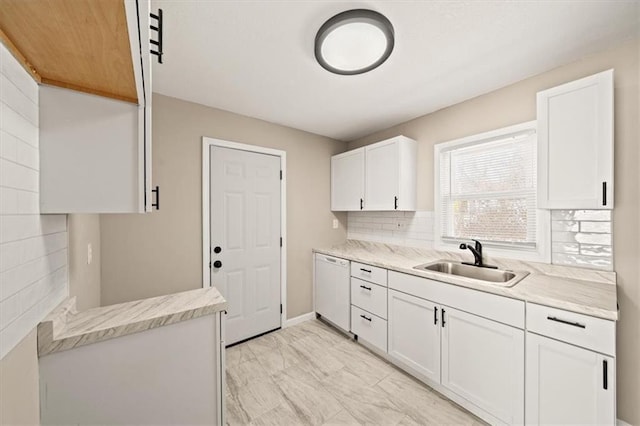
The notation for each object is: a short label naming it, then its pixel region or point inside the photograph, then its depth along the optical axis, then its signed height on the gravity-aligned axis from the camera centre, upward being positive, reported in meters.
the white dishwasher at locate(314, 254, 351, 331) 2.81 -0.95
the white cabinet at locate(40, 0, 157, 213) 0.97 +0.25
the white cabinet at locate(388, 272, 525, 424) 1.55 -0.97
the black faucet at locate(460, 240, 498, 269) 2.20 -0.36
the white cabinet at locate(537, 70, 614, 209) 1.45 +0.42
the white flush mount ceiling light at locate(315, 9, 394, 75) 1.34 +1.00
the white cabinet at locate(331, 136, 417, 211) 2.72 +0.42
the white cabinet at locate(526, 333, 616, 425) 1.25 -0.94
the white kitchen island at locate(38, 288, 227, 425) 1.04 -0.72
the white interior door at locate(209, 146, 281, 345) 2.60 -0.29
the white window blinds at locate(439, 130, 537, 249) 2.06 +0.20
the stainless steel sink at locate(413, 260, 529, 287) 2.02 -0.53
